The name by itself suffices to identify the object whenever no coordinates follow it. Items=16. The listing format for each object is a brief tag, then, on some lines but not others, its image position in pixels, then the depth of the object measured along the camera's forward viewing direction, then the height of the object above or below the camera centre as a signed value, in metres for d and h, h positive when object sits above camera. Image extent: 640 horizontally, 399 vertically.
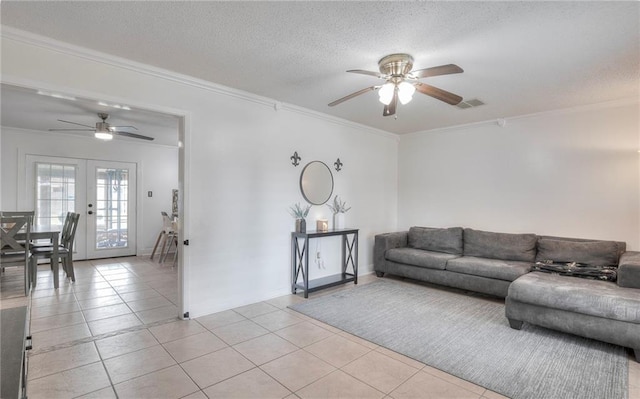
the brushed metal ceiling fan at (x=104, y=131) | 4.68 +1.02
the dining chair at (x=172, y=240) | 6.18 -0.82
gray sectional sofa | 2.67 -0.80
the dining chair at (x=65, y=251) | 4.42 -0.74
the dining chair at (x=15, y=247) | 4.02 -0.61
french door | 5.89 +0.01
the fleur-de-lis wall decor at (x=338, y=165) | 4.95 +0.55
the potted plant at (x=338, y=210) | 4.81 -0.15
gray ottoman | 2.56 -0.92
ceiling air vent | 3.96 +1.23
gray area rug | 2.24 -1.26
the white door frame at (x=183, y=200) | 3.32 +0.00
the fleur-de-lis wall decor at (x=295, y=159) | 4.34 +0.56
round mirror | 4.51 +0.25
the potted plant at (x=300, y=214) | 4.30 -0.19
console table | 4.16 -0.90
